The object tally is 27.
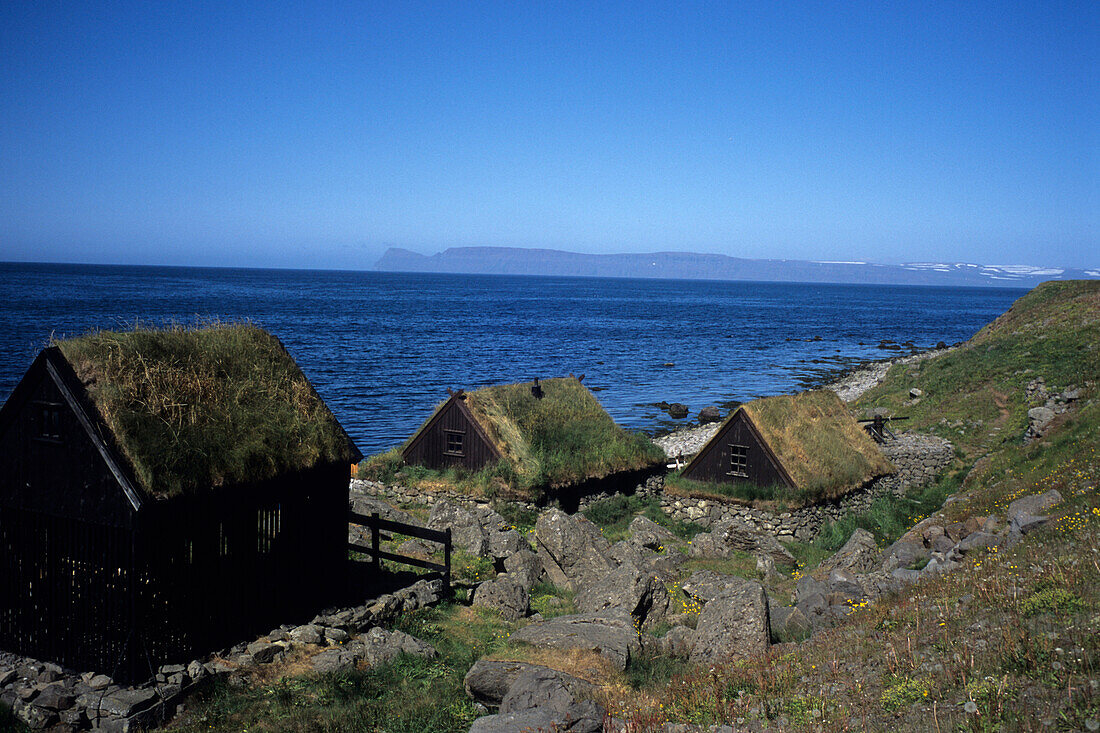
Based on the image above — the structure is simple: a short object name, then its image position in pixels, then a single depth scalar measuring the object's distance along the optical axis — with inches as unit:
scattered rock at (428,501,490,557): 810.8
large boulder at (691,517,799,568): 914.5
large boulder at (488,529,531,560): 792.3
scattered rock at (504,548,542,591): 738.8
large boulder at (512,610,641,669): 524.4
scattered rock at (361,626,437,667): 519.2
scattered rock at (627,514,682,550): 925.2
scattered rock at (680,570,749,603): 663.6
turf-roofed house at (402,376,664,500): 1111.0
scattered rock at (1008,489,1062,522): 703.7
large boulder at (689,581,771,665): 528.1
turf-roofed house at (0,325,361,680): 458.0
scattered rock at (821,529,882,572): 766.5
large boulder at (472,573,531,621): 656.4
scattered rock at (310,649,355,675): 494.0
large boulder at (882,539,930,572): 735.1
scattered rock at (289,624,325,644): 534.6
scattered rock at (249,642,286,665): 503.5
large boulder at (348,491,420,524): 882.1
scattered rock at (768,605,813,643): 569.9
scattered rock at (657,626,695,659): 551.2
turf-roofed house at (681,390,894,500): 1141.7
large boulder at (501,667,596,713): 414.6
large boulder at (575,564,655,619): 628.5
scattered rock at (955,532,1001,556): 664.4
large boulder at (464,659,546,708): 462.6
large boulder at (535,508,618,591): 756.0
